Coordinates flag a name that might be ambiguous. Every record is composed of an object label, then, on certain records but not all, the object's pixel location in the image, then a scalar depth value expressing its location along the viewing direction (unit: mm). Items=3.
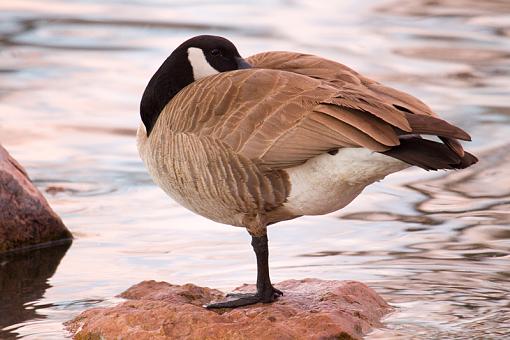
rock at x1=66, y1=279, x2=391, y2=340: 12289
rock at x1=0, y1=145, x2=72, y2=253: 16422
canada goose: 11906
